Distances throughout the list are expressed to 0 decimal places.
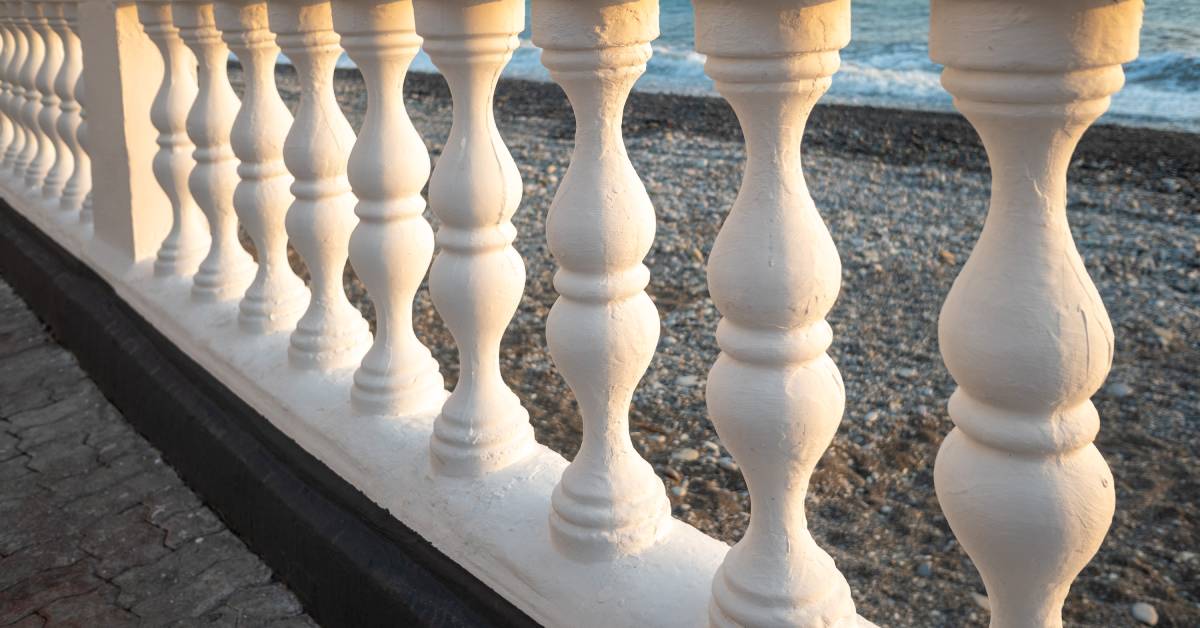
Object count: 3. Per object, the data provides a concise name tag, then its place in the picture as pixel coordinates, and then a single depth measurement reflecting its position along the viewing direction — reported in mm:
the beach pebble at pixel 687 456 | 3377
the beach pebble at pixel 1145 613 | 2470
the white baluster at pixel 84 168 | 3664
